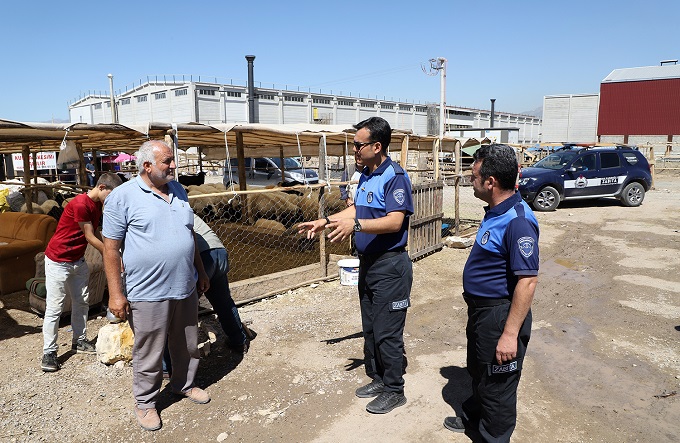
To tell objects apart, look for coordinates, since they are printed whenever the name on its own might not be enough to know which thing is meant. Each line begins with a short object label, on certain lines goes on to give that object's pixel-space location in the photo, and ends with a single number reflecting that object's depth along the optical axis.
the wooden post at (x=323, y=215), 6.26
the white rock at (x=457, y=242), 8.75
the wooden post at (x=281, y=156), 12.45
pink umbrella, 20.69
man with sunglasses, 3.04
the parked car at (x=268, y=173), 17.70
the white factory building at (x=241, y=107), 44.53
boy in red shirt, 3.83
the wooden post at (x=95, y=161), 12.35
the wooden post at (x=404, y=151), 7.86
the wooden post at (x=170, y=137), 5.14
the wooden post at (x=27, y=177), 8.93
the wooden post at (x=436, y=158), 8.89
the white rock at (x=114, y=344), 4.00
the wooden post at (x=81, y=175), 5.71
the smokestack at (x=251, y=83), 29.92
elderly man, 2.91
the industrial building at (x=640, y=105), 36.34
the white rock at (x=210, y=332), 4.32
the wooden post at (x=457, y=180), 9.68
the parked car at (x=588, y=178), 13.26
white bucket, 5.87
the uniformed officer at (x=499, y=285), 2.27
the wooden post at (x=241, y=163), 8.83
